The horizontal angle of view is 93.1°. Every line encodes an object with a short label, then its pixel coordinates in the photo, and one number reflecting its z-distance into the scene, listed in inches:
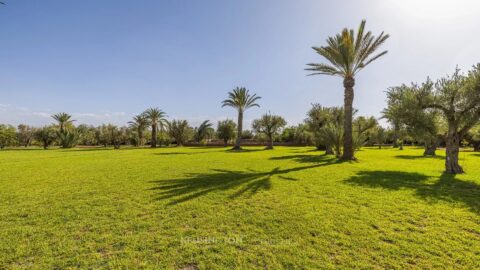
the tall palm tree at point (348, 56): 722.8
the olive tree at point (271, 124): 1736.0
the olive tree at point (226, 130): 2309.3
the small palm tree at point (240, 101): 1588.3
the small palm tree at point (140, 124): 2134.6
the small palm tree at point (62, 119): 2019.4
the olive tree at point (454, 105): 485.4
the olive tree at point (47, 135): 2057.1
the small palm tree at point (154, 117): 2036.2
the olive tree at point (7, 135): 1893.2
